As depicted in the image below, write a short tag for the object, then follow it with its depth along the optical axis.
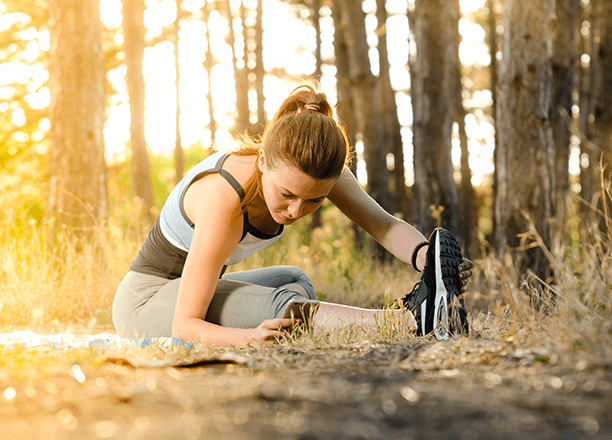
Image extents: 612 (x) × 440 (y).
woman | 2.66
